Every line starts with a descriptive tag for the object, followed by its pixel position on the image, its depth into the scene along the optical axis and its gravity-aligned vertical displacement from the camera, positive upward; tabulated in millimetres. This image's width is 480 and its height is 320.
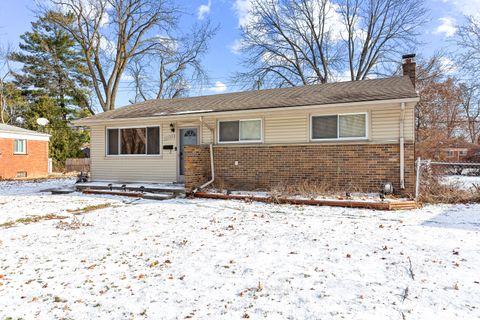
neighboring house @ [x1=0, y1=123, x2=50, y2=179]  18031 +249
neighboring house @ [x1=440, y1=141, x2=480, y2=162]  23388 +722
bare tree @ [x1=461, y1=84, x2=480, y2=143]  21247 +4548
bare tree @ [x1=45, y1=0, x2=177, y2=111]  24203 +9788
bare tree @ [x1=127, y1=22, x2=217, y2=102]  27109 +8271
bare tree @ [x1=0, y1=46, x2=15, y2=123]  27000 +6553
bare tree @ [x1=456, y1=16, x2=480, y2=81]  19500 +6940
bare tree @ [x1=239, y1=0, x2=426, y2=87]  25359 +9668
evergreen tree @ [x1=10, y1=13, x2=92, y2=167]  28344 +7775
